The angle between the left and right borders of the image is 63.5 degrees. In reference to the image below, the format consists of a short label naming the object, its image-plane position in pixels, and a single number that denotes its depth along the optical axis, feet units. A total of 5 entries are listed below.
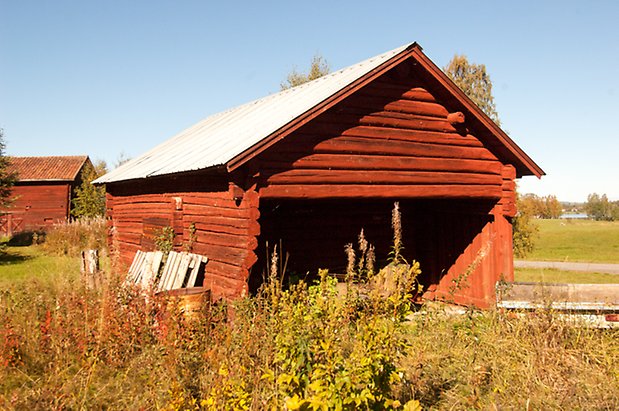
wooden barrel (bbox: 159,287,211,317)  25.84
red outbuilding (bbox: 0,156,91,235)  118.11
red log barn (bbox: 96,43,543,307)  29.84
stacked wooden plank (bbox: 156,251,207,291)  30.66
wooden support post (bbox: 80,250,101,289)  39.27
